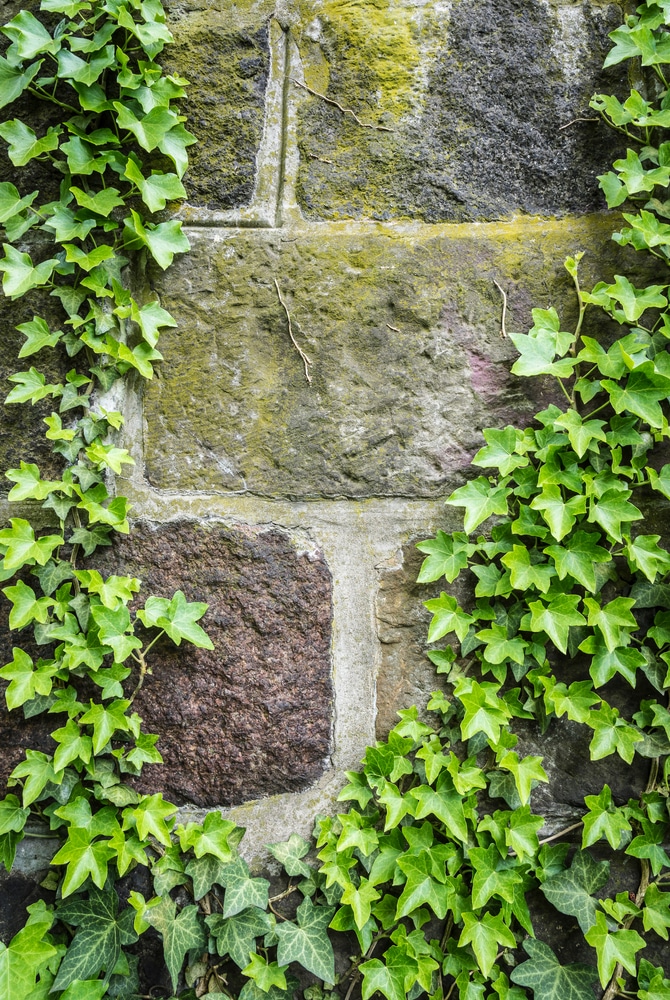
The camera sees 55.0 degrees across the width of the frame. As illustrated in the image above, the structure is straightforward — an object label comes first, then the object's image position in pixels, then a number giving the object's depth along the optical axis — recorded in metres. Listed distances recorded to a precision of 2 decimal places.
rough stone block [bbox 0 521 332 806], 0.83
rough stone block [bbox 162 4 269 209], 0.88
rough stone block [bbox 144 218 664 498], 0.86
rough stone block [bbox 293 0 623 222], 0.87
